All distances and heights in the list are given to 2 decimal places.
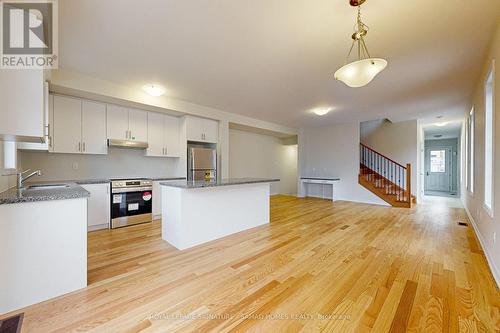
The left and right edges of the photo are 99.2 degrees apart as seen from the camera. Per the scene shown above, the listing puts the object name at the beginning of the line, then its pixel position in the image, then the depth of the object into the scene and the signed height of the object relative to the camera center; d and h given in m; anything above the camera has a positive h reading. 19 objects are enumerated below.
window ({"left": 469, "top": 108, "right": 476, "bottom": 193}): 3.91 +0.51
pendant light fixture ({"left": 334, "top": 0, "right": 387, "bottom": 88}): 1.99 +0.96
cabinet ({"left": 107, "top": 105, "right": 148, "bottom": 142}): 4.07 +0.83
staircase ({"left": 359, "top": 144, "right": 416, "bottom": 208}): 6.01 -0.39
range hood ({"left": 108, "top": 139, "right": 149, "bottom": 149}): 3.98 +0.42
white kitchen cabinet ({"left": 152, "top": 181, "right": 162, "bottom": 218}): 4.43 -0.73
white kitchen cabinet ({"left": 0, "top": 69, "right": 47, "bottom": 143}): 1.62 +0.48
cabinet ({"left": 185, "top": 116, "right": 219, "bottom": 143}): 4.93 +0.87
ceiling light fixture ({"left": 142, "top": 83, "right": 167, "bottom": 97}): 3.71 +1.36
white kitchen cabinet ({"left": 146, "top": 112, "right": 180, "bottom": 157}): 4.56 +0.67
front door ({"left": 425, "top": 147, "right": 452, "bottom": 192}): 9.40 -0.14
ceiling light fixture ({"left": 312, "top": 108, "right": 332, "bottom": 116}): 4.75 +1.25
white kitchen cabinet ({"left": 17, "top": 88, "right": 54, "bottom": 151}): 2.91 +0.31
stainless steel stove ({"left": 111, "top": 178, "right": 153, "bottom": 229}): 3.86 -0.69
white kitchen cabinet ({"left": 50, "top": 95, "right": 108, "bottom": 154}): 3.51 +0.68
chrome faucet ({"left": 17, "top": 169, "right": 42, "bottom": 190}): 2.42 -0.18
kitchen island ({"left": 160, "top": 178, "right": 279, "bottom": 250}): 2.89 -0.69
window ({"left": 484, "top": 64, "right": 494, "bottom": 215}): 2.63 +0.25
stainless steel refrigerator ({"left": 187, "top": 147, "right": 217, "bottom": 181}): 4.97 +0.06
